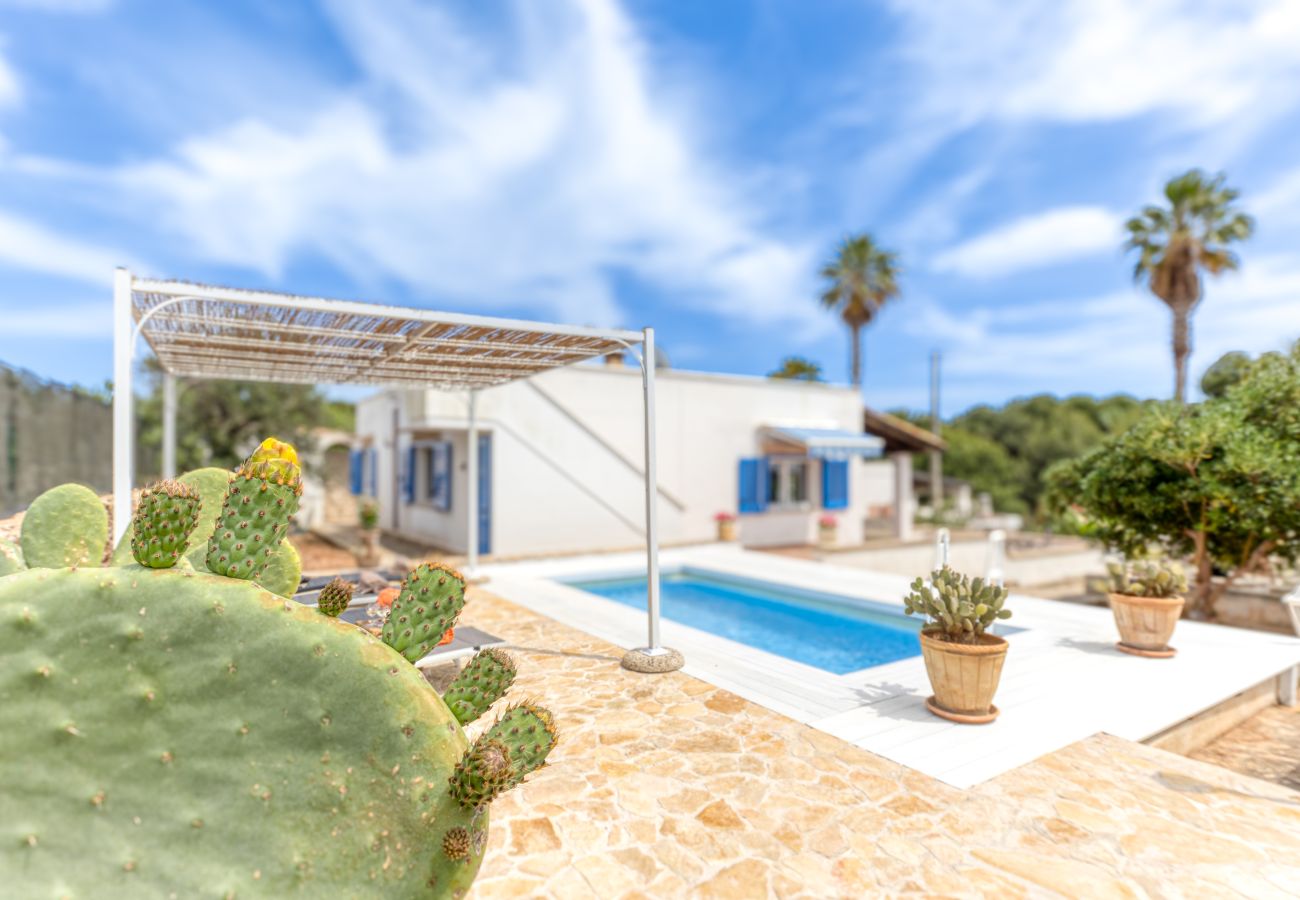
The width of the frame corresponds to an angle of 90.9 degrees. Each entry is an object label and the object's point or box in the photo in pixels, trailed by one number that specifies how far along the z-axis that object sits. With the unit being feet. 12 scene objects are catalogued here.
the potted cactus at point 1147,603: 24.88
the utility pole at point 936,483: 95.28
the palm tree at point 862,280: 118.21
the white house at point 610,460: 55.42
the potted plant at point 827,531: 69.82
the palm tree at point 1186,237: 80.38
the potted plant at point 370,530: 50.77
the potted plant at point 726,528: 61.98
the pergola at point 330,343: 18.43
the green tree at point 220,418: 60.44
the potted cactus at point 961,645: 18.49
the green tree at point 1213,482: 31.40
